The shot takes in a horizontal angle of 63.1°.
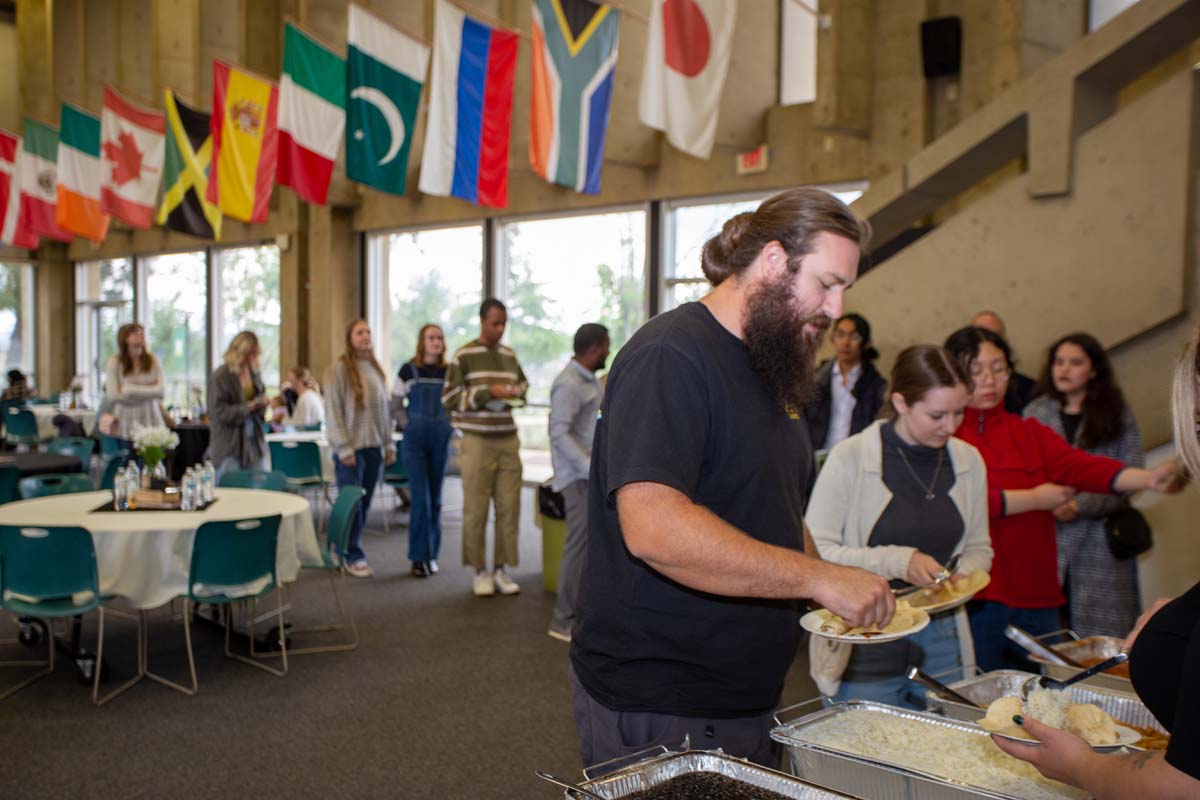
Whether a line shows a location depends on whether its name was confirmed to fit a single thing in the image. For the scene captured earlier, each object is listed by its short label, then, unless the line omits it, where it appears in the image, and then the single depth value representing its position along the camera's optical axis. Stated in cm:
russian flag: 762
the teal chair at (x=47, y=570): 436
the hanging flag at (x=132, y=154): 1140
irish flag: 1238
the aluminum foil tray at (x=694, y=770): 142
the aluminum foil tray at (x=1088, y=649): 252
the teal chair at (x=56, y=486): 600
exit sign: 950
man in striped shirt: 649
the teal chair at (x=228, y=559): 457
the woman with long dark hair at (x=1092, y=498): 415
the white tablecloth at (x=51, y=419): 1239
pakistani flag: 785
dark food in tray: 144
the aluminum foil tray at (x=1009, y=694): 220
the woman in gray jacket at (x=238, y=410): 736
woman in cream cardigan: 270
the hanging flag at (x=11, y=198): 1362
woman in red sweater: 337
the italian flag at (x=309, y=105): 823
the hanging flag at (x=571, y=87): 738
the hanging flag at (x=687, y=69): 711
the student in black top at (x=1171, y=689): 121
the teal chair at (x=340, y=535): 537
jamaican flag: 1052
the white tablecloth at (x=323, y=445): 839
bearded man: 173
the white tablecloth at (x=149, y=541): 462
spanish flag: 927
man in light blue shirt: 551
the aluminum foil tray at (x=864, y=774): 179
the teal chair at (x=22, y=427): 1199
